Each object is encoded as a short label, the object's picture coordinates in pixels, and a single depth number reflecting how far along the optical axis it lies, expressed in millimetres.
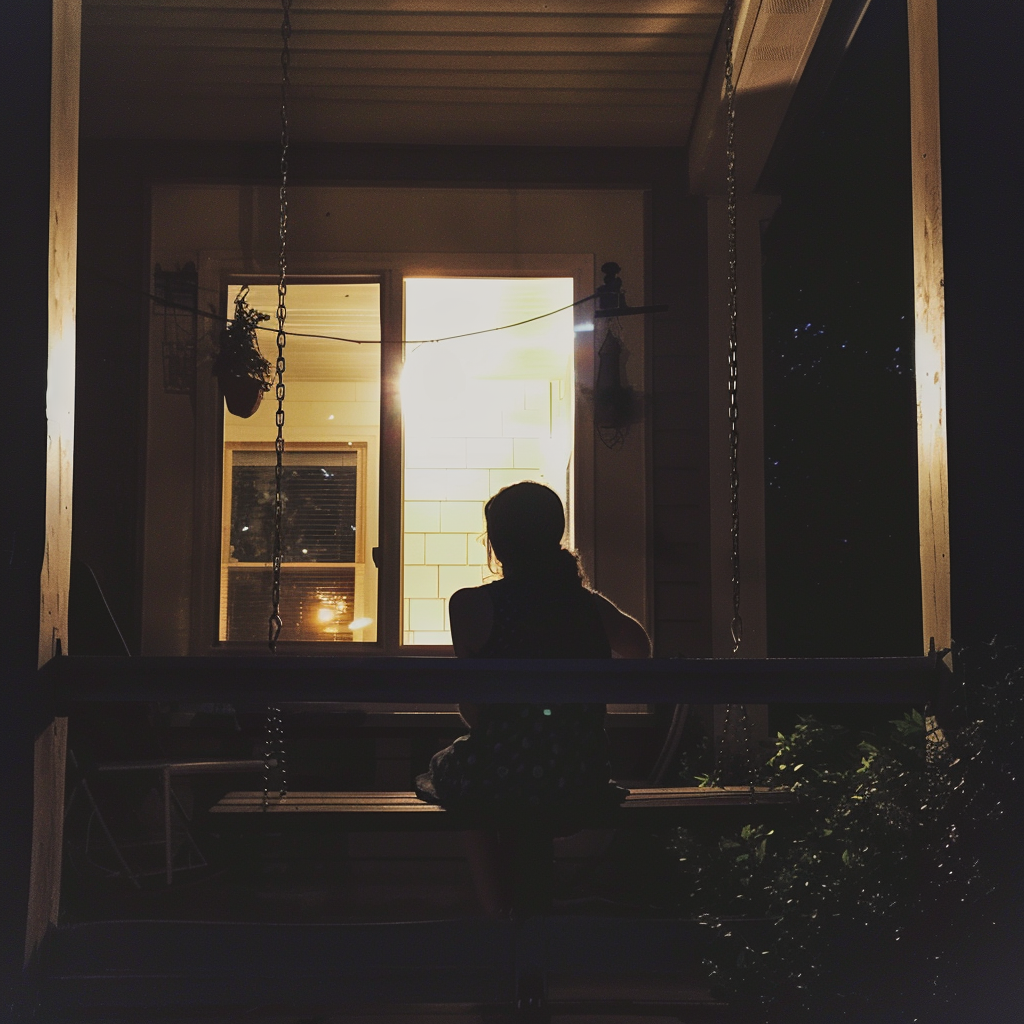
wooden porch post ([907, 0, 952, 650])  2092
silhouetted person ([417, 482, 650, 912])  2557
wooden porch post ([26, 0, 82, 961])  2055
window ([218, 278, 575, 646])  5172
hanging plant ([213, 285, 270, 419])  4676
